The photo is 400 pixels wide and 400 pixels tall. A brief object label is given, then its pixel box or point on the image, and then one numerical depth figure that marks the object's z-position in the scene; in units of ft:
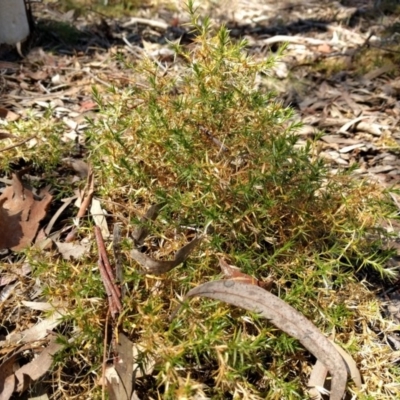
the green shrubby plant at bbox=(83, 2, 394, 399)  1.15
